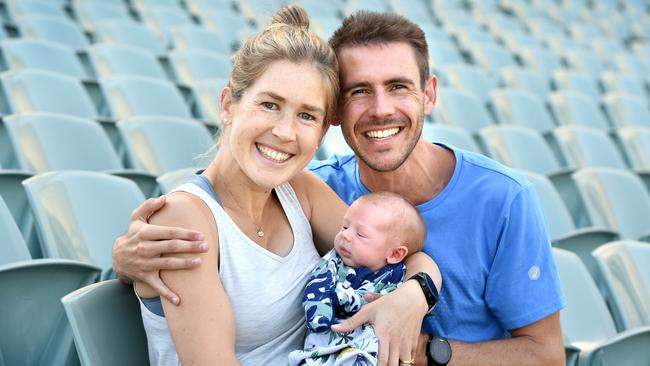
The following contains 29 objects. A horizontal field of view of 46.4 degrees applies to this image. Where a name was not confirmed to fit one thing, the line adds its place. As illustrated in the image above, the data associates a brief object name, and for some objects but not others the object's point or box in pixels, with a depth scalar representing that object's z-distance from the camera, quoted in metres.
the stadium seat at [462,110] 4.90
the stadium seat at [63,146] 2.91
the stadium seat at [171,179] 2.52
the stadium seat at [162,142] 3.24
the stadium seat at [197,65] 5.04
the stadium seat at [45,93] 3.62
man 1.80
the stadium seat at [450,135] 3.86
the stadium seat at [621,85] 6.71
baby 1.57
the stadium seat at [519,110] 5.27
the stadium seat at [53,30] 5.36
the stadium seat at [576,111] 5.48
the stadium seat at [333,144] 3.58
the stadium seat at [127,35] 5.71
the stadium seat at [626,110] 5.68
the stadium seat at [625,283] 2.49
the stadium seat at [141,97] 3.92
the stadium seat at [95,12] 6.28
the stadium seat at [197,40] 5.89
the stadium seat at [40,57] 4.40
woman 1.45
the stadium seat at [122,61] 4.67
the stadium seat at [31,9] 5.97
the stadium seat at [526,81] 6.45
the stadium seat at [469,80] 5.95
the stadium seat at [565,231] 3.02
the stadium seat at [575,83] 6.58
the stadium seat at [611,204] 3.53
